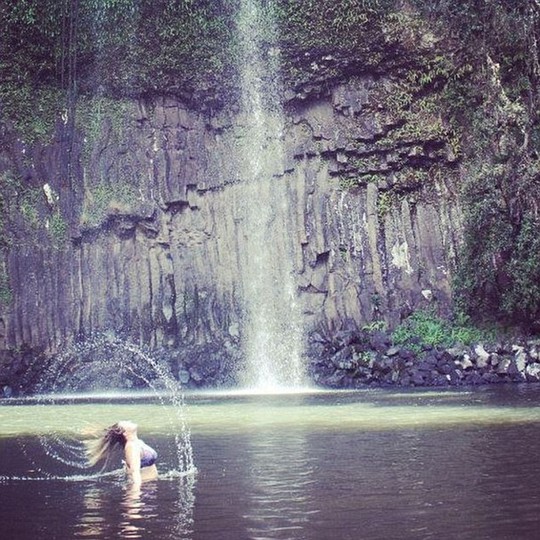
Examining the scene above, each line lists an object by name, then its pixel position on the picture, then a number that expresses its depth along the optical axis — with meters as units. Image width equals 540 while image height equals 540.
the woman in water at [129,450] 12.11
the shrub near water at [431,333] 32.20
